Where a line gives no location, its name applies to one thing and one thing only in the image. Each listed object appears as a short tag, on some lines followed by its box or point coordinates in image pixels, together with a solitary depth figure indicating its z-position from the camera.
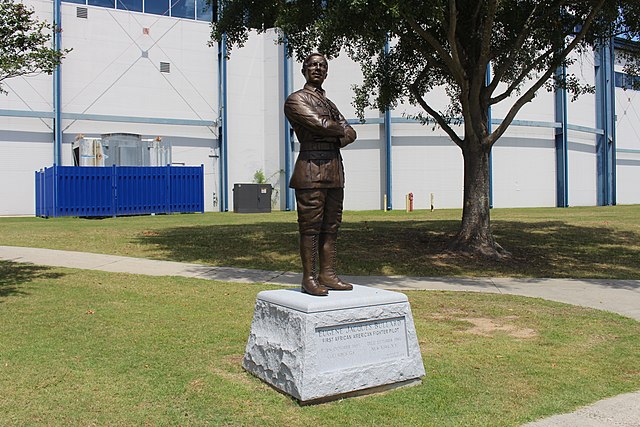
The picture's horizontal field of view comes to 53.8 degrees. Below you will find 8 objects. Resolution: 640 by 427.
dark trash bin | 32.34
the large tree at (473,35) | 12.48
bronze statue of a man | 5.61
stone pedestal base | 4.88
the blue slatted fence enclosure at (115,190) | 27.27
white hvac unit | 27.77
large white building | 29.06
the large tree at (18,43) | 9.12
